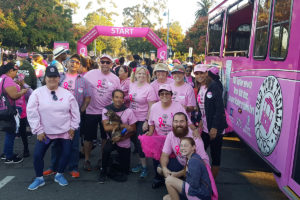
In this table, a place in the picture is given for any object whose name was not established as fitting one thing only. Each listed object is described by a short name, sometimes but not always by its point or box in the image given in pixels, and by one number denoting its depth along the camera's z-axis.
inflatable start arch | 18.42
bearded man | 3.76
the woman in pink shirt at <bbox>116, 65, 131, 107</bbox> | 5.44
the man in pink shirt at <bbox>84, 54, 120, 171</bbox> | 4.91
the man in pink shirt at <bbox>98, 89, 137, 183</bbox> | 4.50
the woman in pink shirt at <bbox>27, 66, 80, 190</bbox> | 3.96
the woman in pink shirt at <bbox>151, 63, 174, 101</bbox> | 4.98
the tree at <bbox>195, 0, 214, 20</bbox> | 57.34
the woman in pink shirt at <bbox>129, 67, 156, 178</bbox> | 4.67
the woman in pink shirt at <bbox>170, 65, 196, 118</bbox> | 4.64
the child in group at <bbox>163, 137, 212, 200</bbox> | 3.25
